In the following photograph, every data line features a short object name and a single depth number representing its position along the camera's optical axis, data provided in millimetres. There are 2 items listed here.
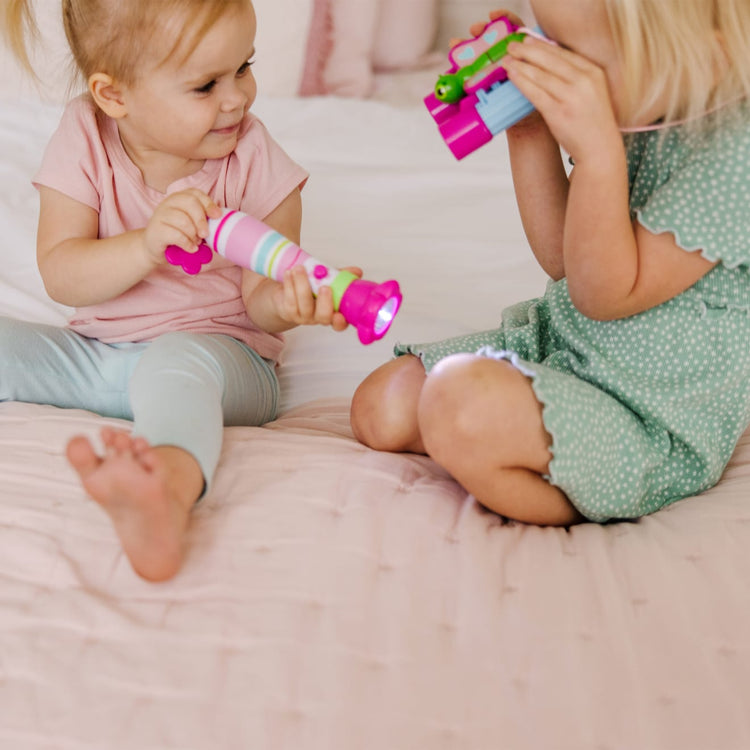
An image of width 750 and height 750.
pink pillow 2055
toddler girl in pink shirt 981
